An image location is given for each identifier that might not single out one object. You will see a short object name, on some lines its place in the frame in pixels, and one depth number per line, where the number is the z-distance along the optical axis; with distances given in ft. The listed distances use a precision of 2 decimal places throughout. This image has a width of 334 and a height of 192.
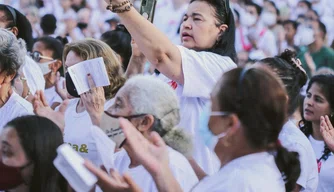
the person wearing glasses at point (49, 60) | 37.97
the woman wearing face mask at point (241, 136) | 15.92
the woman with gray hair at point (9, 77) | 24.90
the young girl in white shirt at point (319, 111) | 29.78
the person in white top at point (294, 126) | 24.39
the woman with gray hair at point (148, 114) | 19.98
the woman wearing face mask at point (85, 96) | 25.05
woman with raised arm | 21.13
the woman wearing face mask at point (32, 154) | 18.77
